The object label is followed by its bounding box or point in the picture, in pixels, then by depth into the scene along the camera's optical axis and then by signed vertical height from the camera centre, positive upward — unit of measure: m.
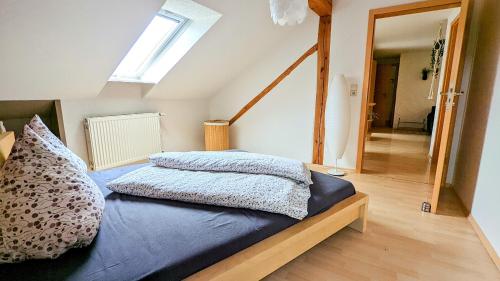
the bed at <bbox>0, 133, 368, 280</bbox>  0.81 -0.56
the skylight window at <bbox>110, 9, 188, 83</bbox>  2.66 +0.64
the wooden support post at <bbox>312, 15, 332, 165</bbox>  2.90 +0.21
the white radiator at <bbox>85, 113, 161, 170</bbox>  2.66 -0.45
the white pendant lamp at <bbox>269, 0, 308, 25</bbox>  1.41 +0.54
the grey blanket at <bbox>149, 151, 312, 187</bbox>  1.52 -0.42
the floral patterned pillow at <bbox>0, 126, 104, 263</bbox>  0.81 -0.38
